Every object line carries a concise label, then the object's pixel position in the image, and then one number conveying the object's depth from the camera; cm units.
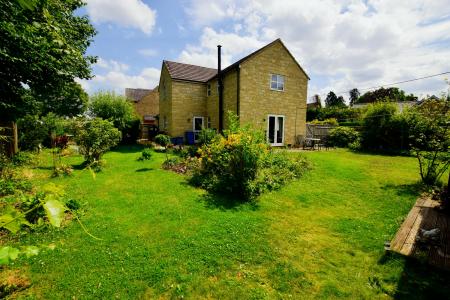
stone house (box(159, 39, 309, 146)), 1622
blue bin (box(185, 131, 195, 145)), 1956
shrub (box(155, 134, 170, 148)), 1385
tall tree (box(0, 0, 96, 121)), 317
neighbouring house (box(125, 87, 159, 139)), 3481
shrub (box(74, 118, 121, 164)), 1038
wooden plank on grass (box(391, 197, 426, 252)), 445
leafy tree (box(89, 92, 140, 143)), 2128
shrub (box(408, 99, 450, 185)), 776
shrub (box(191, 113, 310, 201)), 704
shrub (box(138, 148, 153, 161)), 1288
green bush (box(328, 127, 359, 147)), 1905
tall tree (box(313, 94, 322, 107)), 5963
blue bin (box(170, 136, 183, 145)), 1917
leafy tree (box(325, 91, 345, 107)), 7588
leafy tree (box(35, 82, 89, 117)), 3399
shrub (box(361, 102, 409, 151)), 1598
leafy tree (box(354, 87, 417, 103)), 5475
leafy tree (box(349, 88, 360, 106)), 8744
